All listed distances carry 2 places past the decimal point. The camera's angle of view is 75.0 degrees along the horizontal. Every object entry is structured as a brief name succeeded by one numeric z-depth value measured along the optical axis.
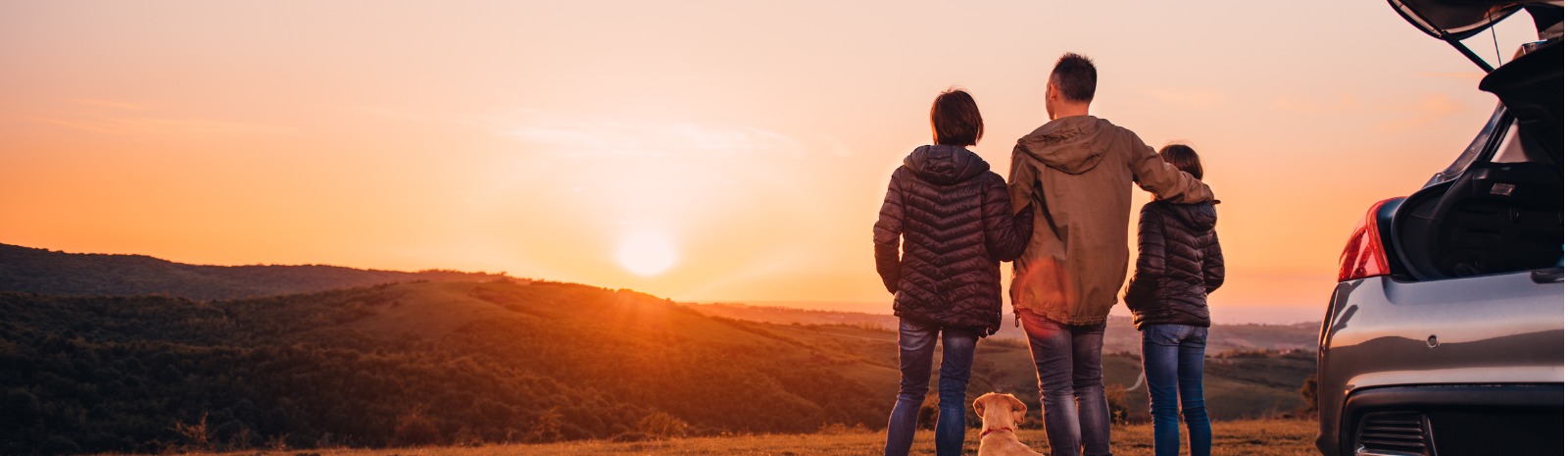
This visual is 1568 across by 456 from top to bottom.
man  4.92
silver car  3.09
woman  5.04
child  5.57
